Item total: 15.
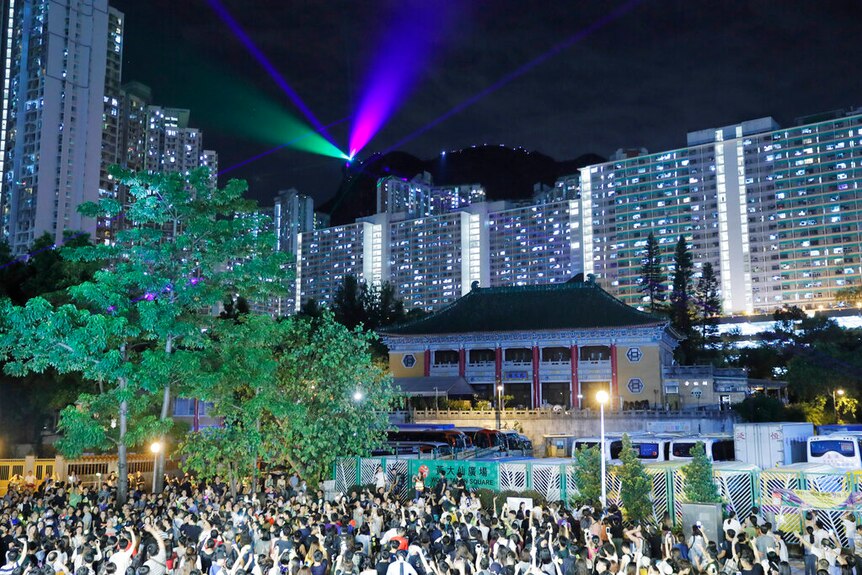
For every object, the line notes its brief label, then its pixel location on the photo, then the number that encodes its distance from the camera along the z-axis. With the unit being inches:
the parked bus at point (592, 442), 1248.3
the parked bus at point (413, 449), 1195.0
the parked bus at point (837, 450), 928.5
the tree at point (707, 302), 3555.6
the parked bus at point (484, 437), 1453.6
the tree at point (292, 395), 858.1
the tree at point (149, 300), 805.9
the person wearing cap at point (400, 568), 432.1
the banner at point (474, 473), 875.4
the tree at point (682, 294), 3356.3
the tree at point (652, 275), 3745.1
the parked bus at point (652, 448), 1195.9
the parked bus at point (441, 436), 1371.8
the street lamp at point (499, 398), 1836.9
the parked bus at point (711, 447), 1146.0
